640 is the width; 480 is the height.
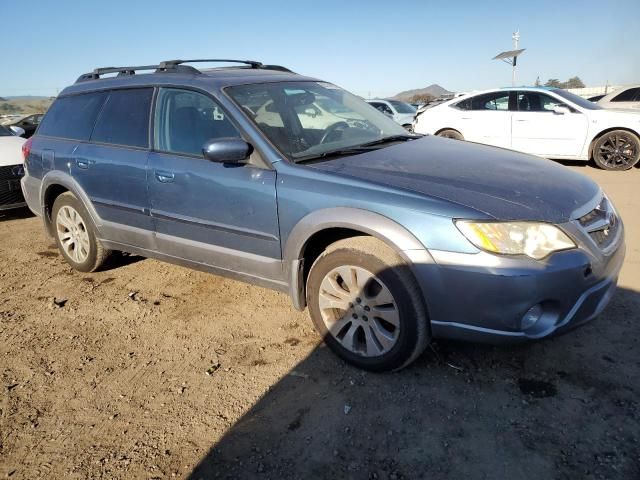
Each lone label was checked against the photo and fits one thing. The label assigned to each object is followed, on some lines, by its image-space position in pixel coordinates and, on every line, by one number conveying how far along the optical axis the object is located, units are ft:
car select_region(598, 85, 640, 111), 35.61
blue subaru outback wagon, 7.36
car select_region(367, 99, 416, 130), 46.60
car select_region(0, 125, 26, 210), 20.80
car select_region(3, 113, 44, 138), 45.97
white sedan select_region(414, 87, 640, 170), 26.27
